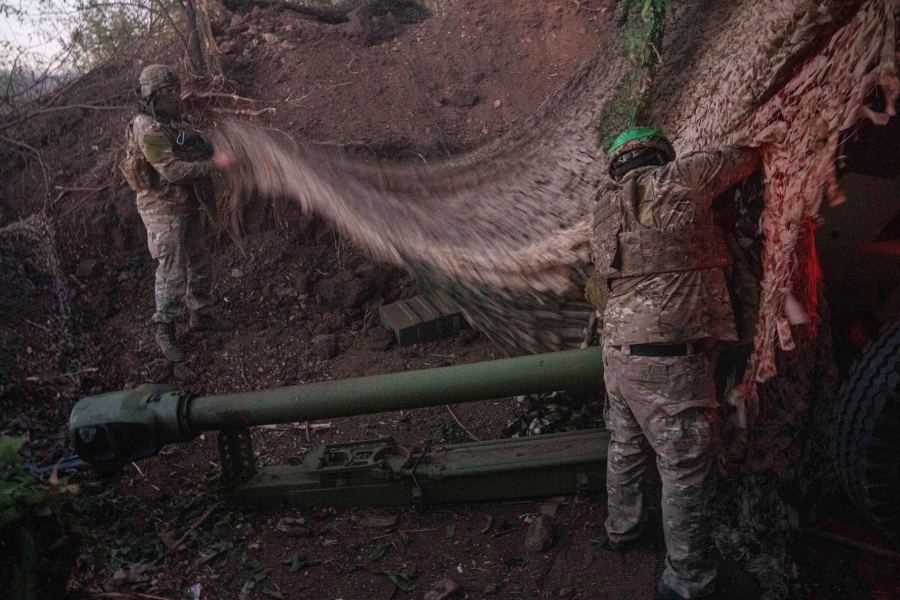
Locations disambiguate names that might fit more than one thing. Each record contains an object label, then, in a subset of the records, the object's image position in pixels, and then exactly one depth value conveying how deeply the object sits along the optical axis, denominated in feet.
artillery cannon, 9.92
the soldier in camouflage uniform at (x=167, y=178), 17.15
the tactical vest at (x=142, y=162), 17.51
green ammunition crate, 17.54
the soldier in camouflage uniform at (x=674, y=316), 8.38
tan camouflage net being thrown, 7.36
